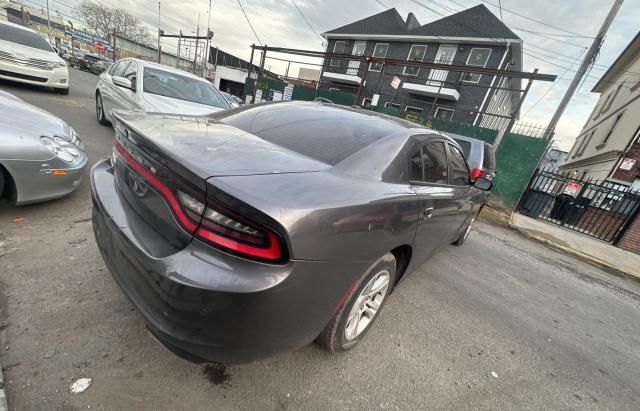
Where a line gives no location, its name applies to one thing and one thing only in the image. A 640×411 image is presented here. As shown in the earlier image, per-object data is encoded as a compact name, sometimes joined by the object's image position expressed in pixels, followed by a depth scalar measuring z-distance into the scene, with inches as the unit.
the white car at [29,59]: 275.1
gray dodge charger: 46.3
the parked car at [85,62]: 1023.6
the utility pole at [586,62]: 380.5
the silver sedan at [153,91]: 186.1
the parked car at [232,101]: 243.8
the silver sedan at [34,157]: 94.2
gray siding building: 728.3
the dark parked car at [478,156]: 240.7
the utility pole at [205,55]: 826.8
